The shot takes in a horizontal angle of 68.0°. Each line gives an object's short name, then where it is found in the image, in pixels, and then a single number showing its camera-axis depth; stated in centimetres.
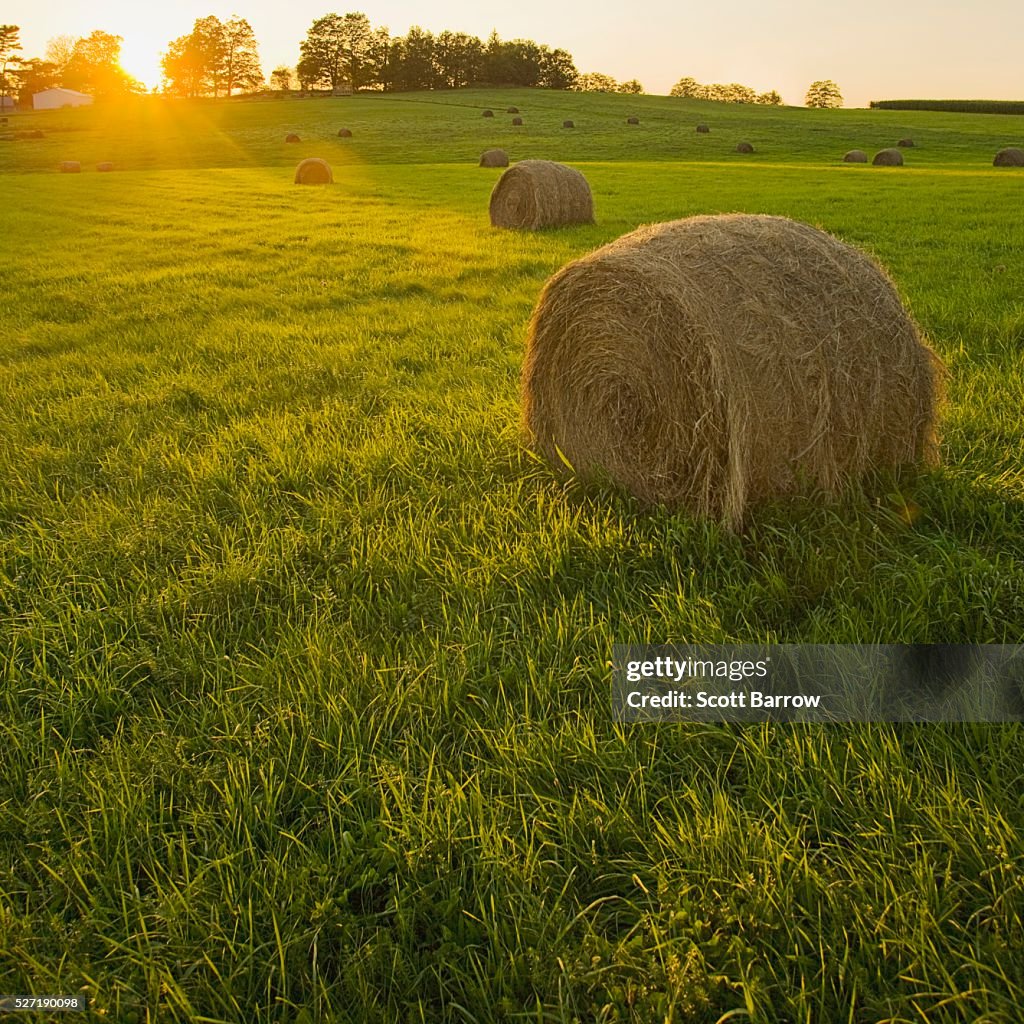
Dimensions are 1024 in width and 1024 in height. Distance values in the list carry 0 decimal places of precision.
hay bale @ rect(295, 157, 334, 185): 3206
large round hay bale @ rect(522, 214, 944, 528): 417
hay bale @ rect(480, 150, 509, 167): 3734
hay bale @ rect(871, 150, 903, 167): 3756
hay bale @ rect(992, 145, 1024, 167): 3712
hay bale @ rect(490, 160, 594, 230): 1652
